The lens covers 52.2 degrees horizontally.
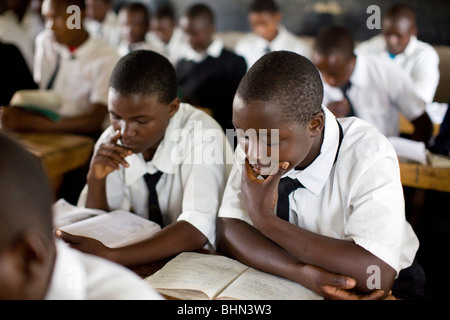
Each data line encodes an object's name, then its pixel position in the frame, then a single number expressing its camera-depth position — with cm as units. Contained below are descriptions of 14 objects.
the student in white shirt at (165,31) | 538
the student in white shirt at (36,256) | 64
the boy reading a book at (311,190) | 112
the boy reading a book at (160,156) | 146
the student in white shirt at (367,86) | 254
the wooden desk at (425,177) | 193
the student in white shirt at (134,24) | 435
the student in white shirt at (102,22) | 535
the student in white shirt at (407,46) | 355
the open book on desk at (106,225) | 132
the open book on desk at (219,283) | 107
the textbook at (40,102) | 232
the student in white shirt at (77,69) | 272
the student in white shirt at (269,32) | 482
